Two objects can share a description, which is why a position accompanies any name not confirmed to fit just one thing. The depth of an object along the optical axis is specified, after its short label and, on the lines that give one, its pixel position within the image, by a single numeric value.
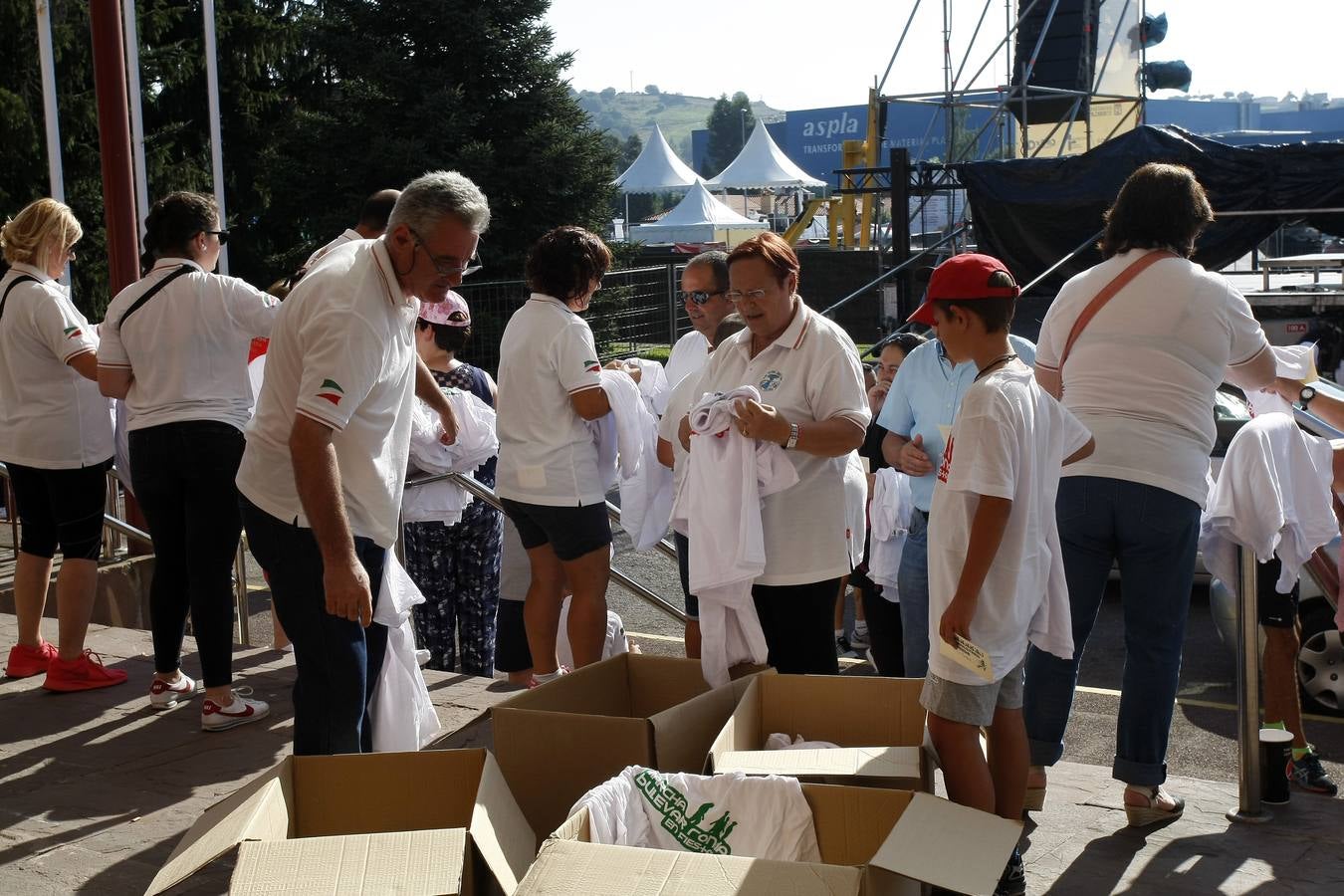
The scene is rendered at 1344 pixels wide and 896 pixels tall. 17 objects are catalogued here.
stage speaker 18.73
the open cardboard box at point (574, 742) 3.36
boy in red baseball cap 3.12
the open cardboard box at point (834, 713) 3.64
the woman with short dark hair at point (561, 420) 4.77
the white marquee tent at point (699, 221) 42.91
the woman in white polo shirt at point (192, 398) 4.61
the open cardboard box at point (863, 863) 2.55
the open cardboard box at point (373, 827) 2.66
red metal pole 7.51
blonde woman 5.12
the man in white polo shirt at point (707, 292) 5.52
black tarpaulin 12.77
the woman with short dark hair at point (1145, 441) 3.73
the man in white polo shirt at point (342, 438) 3.10
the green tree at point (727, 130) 137.25
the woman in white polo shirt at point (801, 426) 3.89
